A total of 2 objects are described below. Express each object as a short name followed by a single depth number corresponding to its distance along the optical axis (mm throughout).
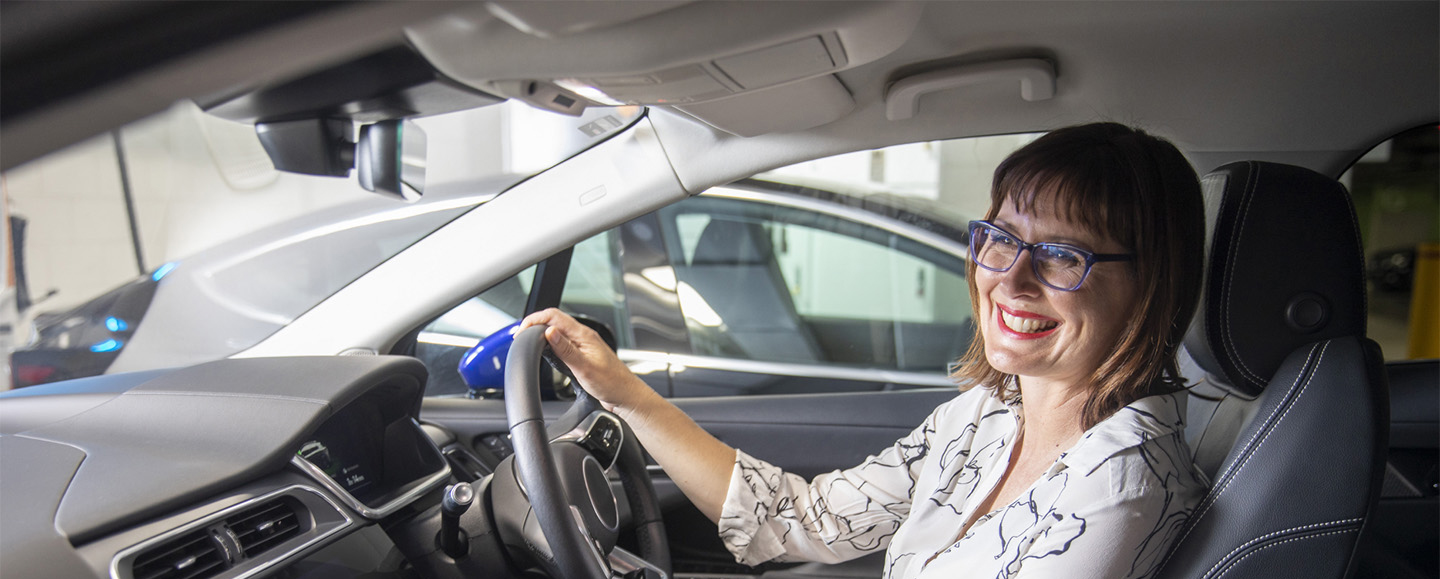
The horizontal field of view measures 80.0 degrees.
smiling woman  1162
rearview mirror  1199
